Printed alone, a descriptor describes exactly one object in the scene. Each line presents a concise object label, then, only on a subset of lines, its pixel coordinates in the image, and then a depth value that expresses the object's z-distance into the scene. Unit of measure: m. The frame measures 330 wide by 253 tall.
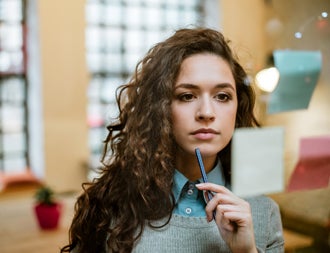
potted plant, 3.29
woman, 0.67
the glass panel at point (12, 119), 4.31
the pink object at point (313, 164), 0.73
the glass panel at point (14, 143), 4.31
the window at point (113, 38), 4.63
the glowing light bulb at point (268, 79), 0.71
